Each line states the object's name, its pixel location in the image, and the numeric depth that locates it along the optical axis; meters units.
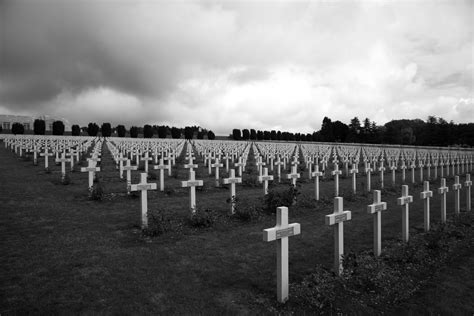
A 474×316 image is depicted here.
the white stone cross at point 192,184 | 7.44
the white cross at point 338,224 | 4.48
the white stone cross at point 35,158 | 16.42
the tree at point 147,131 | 49.91
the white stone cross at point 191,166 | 11.70
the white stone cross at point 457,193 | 8.31
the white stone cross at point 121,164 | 12.71
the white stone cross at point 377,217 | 5.30
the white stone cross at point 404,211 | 6.07
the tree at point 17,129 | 43.78
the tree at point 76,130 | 45.41
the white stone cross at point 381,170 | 13.65
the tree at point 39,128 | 42.97
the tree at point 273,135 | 71.81
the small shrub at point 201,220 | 6.66
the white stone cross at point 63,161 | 11.86
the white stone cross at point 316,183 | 10.13
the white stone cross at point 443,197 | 7.60
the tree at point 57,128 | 43.56
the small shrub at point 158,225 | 5.96
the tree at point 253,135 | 67.91
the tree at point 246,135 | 67.25
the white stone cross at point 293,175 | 10.20
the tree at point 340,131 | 74.00
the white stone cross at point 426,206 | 6.82
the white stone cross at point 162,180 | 10.35
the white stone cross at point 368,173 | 12.38
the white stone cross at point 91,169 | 9.34
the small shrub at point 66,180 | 10.95
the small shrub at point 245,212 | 7.27
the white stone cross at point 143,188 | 6.51
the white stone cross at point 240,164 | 13.41
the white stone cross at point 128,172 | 10.07
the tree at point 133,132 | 48.86
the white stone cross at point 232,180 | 8.19
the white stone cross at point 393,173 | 13.73
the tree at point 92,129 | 46.53
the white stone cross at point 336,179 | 11.12
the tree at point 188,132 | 53.59
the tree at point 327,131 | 73.12
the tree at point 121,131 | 49.50
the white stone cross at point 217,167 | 12.88
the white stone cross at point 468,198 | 8.72
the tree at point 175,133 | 53.56
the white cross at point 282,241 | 3.68
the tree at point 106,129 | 46.38
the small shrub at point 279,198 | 8.12
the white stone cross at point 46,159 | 14.17
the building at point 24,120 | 70.76
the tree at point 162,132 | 51.78
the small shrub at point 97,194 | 8.66
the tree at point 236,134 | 66.25
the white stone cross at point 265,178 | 9.48
